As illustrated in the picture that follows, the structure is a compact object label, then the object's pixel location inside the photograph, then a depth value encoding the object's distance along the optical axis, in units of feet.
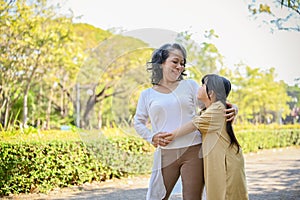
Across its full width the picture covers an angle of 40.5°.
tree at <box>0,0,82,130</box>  38.40
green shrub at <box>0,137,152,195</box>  17.25
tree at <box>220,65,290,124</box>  70.38
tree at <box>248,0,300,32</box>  24.33
